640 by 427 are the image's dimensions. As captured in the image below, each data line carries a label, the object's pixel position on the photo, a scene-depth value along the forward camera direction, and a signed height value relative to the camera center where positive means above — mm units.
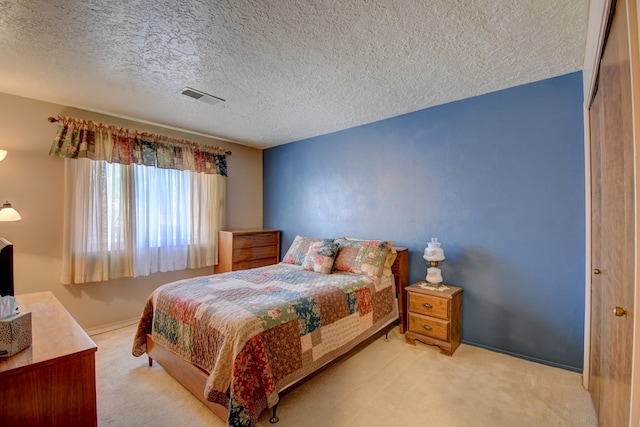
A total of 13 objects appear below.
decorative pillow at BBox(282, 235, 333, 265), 3486 -464
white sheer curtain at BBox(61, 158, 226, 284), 3041 -77
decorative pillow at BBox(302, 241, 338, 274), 3080 -489
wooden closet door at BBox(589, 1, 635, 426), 1017 -80
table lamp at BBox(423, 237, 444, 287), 2846 -465
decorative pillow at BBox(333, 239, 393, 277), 2963 -469
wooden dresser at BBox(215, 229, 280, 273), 4078 -539
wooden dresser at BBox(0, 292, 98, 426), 1045 -668
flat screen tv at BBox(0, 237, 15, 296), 1417 -281
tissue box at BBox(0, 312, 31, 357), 1131 -501
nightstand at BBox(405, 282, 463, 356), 2611 -995
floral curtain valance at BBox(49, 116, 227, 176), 2936 +797
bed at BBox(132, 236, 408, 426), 1682 -806
